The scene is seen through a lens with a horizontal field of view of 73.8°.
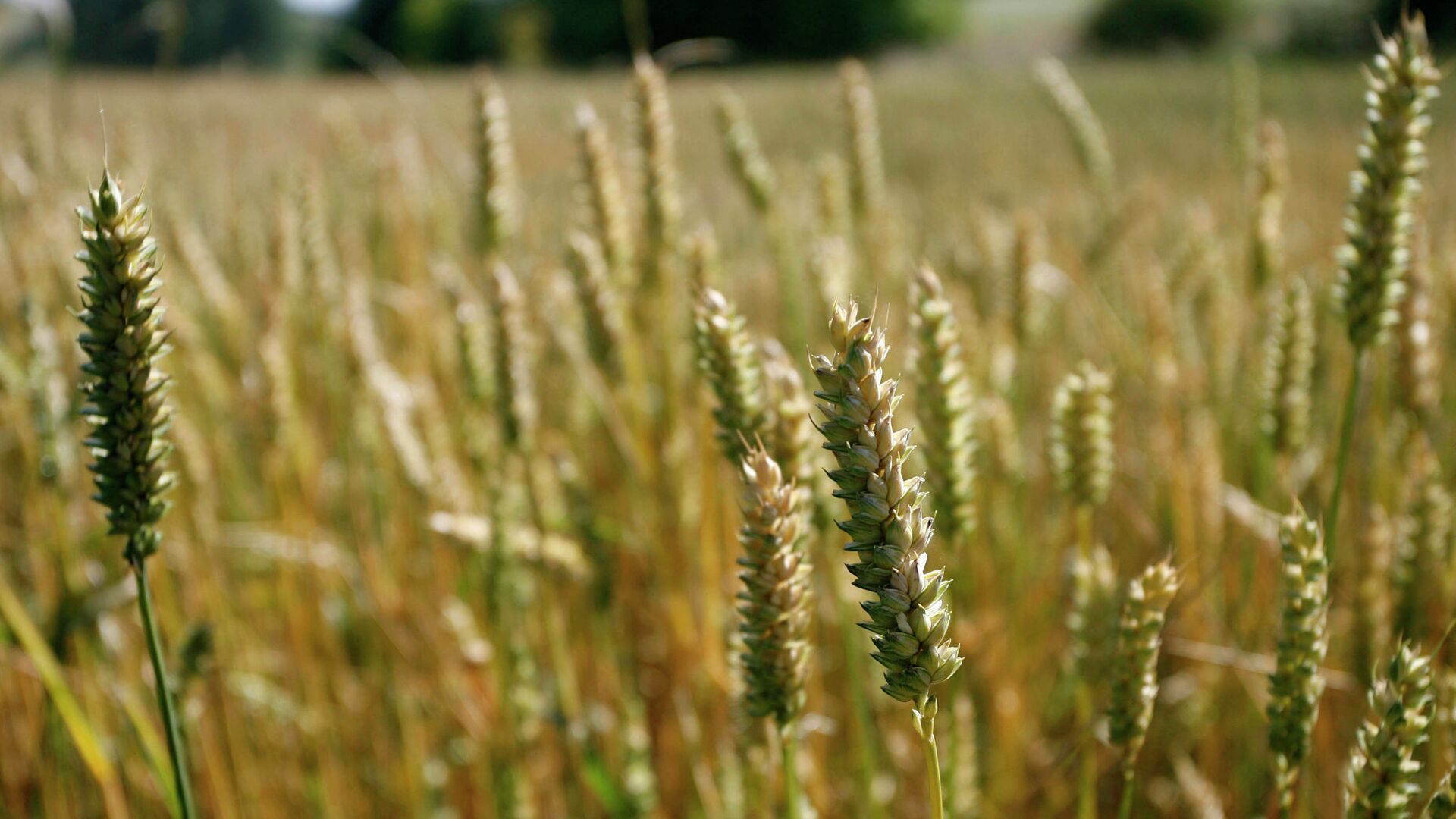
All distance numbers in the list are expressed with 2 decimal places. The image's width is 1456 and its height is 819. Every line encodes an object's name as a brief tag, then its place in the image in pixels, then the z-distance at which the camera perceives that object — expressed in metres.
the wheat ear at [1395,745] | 0.55
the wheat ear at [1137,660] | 0.61
